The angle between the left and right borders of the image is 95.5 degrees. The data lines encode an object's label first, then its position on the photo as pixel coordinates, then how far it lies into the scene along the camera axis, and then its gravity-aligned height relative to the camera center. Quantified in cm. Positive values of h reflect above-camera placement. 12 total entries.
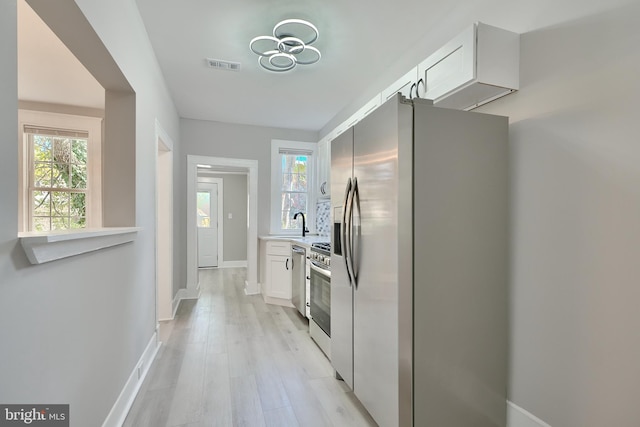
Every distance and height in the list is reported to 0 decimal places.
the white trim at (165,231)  348 -24
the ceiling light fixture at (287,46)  215 +134
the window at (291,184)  471 +47
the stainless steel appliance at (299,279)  335 -80
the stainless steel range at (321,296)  253 -78
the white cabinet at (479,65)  154 +83
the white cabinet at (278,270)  392 -79
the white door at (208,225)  677 -31
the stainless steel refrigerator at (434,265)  144 -27
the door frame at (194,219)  430 -11
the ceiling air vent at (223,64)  272 +141
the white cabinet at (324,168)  423 +68
